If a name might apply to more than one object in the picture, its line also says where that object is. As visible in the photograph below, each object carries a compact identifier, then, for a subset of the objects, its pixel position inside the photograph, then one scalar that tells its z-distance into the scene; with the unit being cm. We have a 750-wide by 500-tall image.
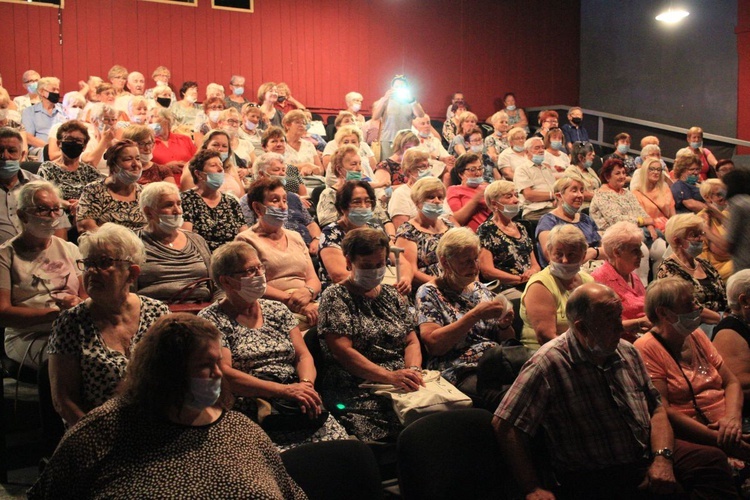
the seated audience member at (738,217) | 365
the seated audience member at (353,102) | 1038
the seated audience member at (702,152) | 930
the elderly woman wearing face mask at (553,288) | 356
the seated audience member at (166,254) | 375
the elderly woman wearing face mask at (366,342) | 310
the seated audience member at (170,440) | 188
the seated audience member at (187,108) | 895
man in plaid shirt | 266
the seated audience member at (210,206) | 456
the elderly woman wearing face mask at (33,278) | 325
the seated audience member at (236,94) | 1011
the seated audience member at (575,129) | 1097
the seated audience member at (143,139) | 522
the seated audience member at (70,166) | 488
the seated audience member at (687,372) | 301
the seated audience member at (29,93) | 841
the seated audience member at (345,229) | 425
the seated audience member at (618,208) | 638
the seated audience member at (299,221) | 509
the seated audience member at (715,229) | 508
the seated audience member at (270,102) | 913
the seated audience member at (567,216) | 530
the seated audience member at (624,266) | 402
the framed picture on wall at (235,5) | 1112
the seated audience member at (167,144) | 632
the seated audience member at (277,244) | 404
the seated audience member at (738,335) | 338
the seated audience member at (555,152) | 805
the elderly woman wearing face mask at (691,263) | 457
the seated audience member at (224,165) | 525
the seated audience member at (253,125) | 805
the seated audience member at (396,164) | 661
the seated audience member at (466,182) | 596
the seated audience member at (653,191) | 690
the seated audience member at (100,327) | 252
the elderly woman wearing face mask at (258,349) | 279
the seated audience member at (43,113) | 797
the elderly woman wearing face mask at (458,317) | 334
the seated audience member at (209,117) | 767
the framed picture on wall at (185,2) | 1081
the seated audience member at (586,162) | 780
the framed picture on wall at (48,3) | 988
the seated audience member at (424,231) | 456
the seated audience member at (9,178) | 434
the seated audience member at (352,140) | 669
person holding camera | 907
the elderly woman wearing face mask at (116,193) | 439
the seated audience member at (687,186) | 731
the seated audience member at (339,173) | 548
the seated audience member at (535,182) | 666
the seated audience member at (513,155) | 786
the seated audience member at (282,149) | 608
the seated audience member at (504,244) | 478
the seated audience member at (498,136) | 897
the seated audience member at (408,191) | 557
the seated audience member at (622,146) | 952
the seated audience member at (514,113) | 1226
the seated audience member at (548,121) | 952
